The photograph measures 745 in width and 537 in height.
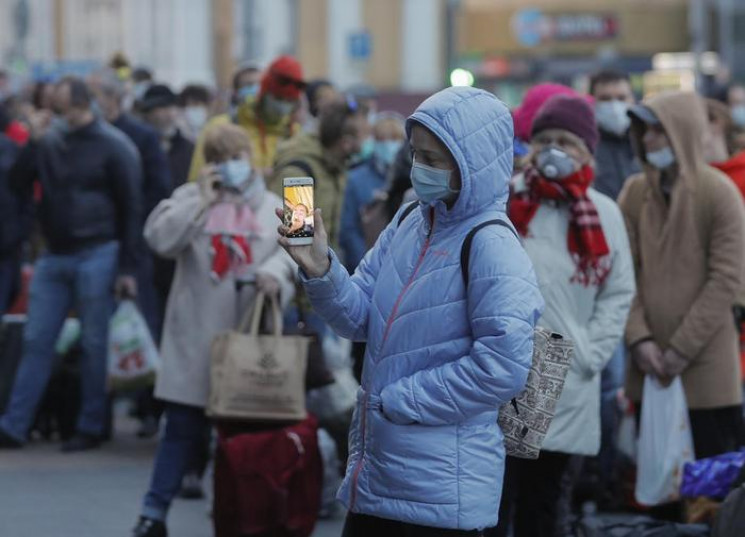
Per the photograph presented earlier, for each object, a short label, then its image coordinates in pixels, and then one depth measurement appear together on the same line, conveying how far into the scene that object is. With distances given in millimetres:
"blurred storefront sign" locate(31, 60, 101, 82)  25828
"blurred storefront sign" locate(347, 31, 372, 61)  53281
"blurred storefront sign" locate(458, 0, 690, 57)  56750
